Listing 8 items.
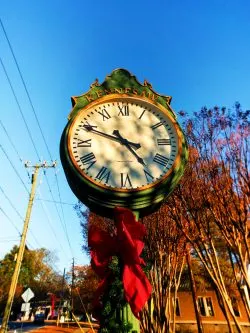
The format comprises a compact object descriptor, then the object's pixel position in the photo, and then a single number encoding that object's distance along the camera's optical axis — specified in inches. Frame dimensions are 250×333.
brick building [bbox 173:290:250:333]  876.6
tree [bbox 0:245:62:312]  1703.4
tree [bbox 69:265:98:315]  1056.0
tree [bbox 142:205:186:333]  395.2
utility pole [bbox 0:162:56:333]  517.5
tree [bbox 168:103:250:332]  299.0
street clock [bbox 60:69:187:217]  81.6
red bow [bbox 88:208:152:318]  62.8
